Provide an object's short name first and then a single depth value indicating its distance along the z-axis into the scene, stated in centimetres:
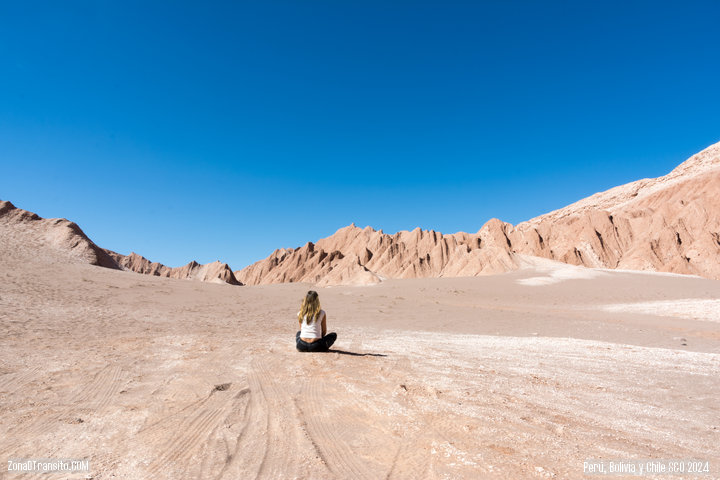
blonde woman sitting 713
